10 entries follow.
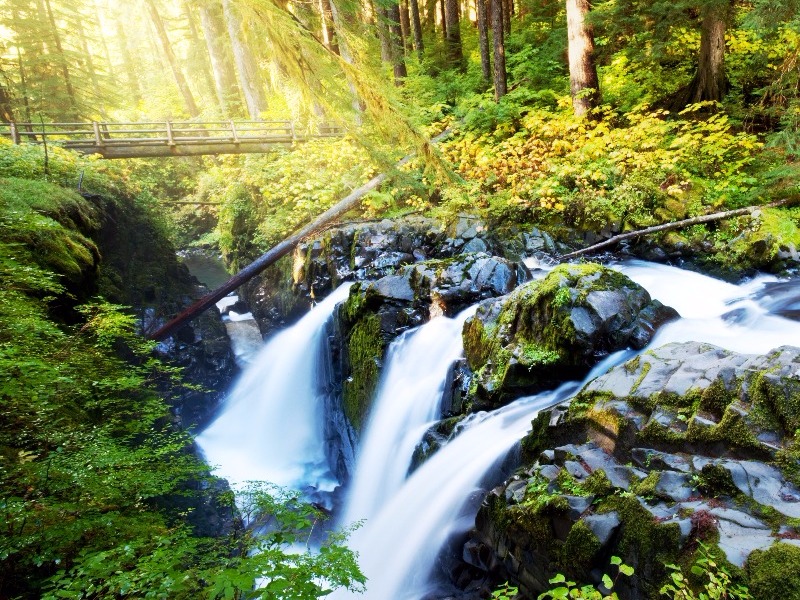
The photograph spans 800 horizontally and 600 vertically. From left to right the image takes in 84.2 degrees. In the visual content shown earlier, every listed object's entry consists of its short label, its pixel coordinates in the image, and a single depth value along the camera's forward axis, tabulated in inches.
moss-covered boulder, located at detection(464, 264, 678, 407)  225.1
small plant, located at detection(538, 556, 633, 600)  91.7
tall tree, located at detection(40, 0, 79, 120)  722.8
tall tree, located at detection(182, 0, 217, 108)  1038.1
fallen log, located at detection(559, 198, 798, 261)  319.6
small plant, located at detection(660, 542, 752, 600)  92.8
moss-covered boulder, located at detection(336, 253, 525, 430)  316.2
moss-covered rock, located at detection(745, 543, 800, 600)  91.9
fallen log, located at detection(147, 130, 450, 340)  421.0
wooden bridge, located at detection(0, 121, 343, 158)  533.6
